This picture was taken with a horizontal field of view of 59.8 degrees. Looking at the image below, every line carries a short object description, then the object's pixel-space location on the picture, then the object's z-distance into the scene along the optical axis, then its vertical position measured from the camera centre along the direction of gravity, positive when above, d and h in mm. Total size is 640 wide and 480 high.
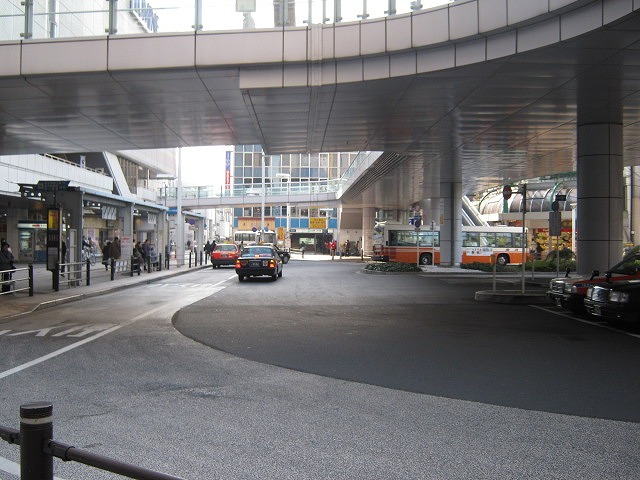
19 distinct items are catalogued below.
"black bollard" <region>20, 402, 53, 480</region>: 2766 -1040
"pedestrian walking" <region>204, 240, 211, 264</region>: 47750 -1078
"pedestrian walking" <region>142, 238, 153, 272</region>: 30203 -979
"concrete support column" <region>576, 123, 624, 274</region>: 17141 +1406
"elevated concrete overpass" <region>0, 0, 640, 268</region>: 11570 +3873
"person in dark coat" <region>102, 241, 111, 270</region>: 27838 -934
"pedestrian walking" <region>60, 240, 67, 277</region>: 22292 -695
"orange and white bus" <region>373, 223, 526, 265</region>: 40719 -401
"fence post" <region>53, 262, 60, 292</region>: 19391 -1460
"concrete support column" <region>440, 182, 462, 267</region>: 36938 +936
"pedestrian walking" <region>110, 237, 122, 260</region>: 28030 -668
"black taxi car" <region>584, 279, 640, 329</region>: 11148 -1264
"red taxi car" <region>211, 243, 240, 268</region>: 38312 -1248
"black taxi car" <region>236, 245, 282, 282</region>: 26125 -1309
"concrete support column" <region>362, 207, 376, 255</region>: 63812 +1427
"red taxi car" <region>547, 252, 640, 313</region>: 12570 -1098
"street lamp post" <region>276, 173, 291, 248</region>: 61375 +3543
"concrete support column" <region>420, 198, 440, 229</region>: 54262 +3125
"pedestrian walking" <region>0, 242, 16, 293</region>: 18453 -806
